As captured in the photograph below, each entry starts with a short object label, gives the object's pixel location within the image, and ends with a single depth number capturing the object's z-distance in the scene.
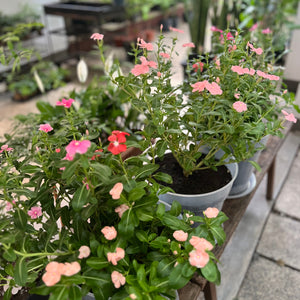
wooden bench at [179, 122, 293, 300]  0.87
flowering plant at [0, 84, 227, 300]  0.62
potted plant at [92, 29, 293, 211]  0.82
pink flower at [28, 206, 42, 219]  0.76
